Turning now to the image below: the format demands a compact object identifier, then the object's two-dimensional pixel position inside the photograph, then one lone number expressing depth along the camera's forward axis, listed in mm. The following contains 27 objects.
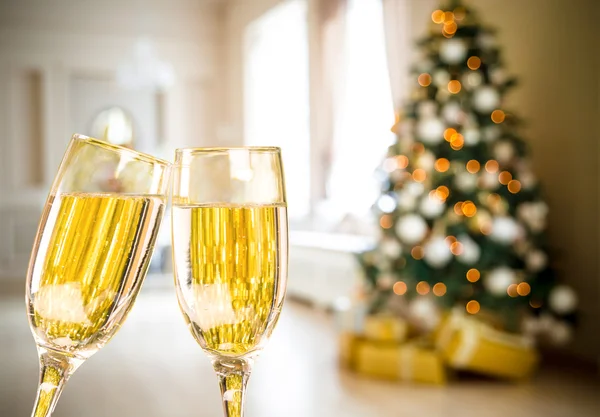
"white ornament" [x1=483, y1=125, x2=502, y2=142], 3617
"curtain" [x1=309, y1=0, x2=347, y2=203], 6449
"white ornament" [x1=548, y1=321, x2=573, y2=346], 3520
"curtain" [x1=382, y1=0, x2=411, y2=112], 5262
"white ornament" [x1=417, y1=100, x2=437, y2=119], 3736
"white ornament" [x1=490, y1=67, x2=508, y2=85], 3744
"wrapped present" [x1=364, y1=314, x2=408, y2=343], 3691
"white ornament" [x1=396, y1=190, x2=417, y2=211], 3654
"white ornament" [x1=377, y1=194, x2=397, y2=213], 3861
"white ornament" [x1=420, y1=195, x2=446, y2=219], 3564
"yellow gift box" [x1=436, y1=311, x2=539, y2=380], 3316
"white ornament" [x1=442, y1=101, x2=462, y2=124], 3670
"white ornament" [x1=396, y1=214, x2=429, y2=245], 3570
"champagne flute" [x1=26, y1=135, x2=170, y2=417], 479
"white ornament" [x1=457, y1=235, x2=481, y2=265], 3480
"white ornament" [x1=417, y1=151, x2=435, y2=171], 3652
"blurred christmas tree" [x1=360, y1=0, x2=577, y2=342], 3518
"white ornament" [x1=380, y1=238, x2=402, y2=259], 3676
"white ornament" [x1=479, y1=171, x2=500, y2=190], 3584
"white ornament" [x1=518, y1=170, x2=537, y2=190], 3643
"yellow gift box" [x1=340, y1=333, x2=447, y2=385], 3363
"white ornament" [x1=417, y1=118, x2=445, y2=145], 3600
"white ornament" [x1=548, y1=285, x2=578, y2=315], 3482
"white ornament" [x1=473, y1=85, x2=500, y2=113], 3619
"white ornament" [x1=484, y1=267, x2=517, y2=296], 3441
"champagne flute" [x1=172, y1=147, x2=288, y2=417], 494
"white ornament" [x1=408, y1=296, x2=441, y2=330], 3598
